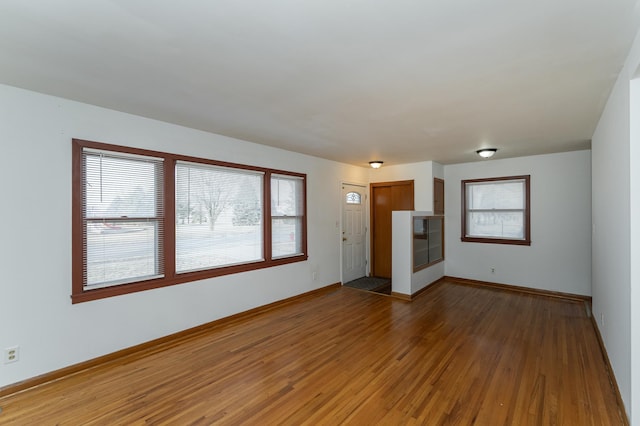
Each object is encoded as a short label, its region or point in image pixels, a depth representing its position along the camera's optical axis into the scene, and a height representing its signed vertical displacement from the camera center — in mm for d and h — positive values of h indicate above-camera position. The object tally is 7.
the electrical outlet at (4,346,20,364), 2451 -1190
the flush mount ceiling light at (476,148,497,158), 4770 +1003
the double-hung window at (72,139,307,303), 2908 -64
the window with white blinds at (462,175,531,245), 5531 +42
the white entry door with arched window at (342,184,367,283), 6137 -432
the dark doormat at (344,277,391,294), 5715 -1486
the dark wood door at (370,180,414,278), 6344 -118
